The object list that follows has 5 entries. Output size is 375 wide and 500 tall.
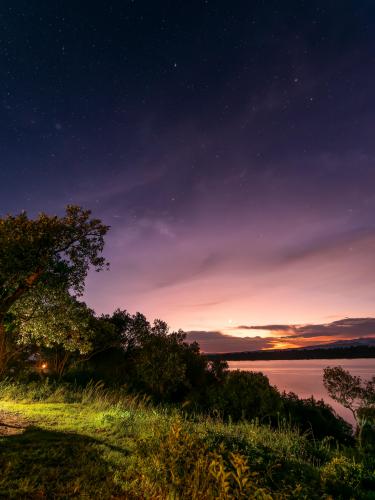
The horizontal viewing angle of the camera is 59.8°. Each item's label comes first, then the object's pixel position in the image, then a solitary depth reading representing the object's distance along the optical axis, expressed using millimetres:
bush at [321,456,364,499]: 5496
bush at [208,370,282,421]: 22156
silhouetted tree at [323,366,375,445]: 31484
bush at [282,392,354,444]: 22562
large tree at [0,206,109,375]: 13297
